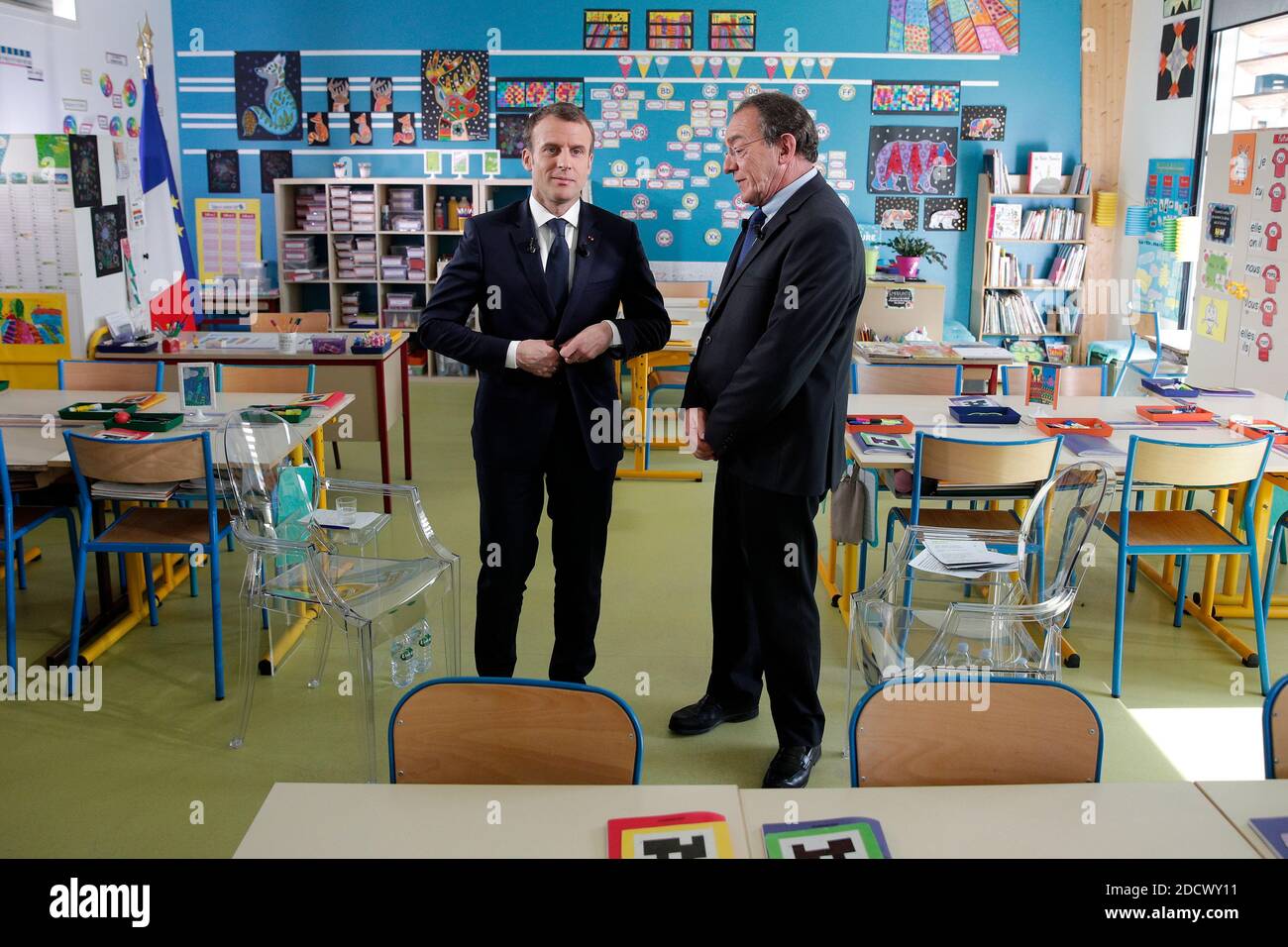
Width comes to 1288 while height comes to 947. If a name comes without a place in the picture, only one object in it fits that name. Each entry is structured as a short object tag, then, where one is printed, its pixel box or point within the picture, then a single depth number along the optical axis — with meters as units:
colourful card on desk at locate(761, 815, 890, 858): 1.69
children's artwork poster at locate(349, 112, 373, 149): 9.08
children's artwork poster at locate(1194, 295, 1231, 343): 6.59
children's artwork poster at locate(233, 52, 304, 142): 8.96
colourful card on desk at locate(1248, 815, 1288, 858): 1.70
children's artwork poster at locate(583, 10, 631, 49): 8.84
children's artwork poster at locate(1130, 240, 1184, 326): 7.87
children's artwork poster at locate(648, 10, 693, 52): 8.81
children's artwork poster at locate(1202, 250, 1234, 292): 6.57
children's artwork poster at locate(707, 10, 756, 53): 8.80
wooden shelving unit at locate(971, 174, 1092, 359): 8.80
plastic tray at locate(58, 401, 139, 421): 4.31
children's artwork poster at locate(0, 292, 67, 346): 6.40
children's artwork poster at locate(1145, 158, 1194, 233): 7.70
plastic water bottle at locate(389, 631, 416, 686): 3.87
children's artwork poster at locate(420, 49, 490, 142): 8.95
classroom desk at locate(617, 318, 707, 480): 6.39
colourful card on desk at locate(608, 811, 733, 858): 1.68
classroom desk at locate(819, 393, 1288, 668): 4.09
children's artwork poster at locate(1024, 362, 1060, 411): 4.75
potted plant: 8.30
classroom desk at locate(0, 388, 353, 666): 3.99
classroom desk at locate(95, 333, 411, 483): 5.83
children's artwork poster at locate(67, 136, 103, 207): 6.44
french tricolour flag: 8.21
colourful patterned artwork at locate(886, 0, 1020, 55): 8.70
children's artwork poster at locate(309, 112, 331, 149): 9.08
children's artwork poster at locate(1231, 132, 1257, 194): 6.27
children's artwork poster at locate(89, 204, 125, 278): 6.89
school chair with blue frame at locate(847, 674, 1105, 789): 1.97
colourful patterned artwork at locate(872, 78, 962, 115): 8.85
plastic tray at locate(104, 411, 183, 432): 4.17
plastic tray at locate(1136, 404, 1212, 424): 4.58
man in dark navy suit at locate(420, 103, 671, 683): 3.14
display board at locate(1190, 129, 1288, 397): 6.04
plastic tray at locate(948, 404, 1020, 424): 4.48
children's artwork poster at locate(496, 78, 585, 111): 9.00
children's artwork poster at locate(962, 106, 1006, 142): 8.88
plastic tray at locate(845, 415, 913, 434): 4.29
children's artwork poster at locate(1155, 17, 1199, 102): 7.61
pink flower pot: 8.30
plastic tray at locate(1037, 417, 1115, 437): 4.35
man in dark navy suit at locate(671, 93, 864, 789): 2.88
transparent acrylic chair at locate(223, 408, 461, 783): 3.35
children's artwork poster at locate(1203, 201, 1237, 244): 6.50
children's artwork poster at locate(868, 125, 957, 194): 8.95
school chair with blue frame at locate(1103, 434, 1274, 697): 3.76
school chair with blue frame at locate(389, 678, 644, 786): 1.95
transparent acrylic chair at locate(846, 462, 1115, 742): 3.15
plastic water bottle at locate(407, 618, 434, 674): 3.84
